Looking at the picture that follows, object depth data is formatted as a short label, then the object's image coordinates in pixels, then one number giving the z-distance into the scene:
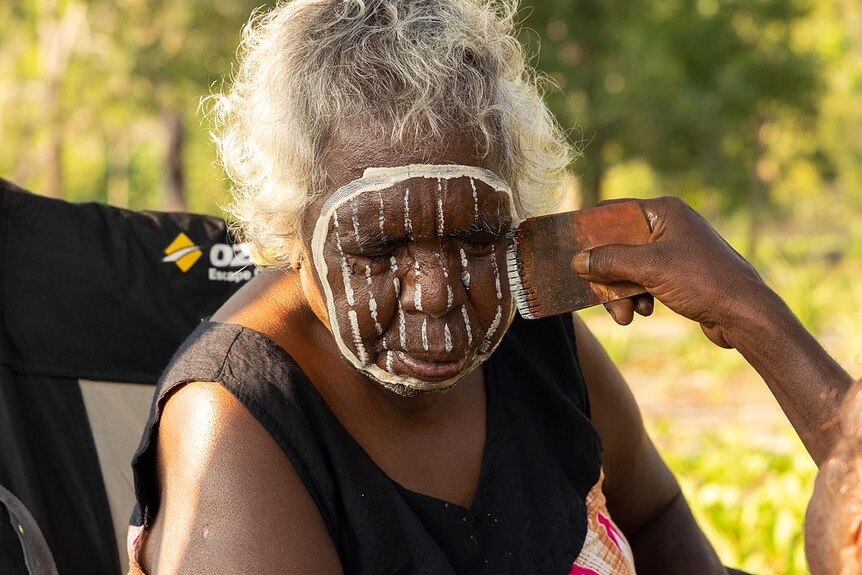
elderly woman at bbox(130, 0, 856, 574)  1.99
